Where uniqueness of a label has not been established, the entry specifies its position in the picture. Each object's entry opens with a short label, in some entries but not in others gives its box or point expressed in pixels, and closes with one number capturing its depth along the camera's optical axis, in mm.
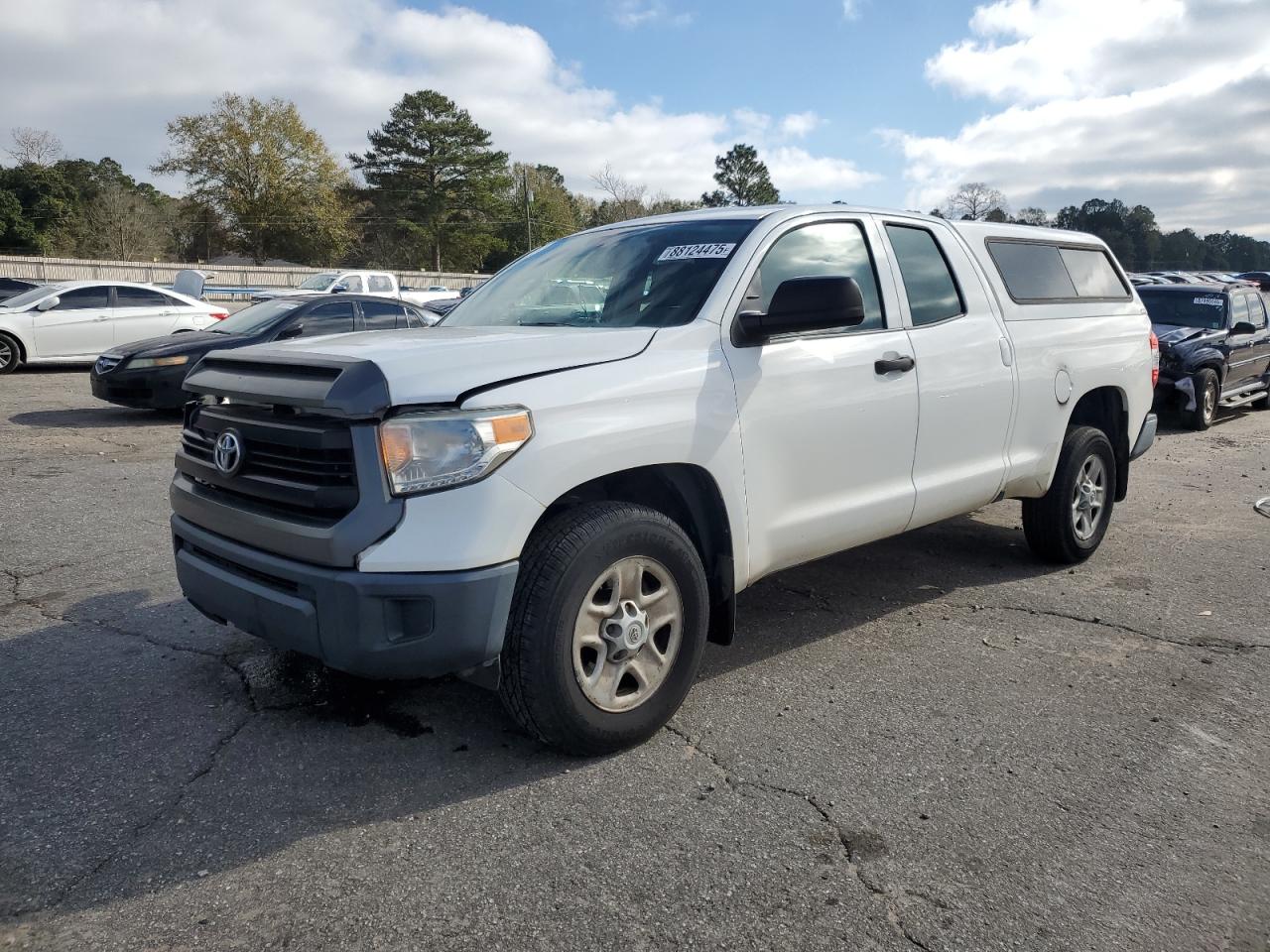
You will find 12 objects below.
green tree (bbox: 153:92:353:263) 66000
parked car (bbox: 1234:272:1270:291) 52981
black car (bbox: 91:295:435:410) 10320
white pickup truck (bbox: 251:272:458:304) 24312
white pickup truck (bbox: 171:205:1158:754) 2801
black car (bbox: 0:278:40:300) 21453
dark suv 11891
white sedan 14711
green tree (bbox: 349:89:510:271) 74062
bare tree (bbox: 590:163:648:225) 68875
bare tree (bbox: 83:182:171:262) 61531
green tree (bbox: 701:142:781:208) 92312
